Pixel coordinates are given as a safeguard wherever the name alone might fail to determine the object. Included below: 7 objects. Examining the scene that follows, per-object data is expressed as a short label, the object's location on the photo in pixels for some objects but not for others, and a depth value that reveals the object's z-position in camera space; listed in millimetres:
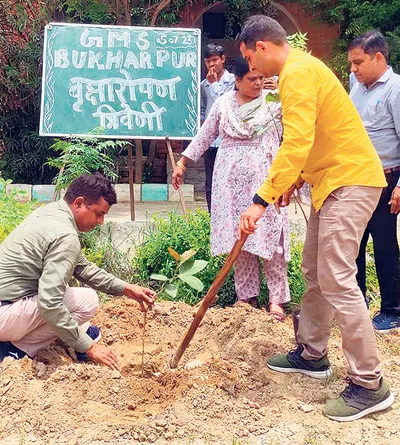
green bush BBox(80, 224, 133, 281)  5332
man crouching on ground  3367
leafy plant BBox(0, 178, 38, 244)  4531
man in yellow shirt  3037
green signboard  6449
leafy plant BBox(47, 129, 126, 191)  5668
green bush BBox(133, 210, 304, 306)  5016
